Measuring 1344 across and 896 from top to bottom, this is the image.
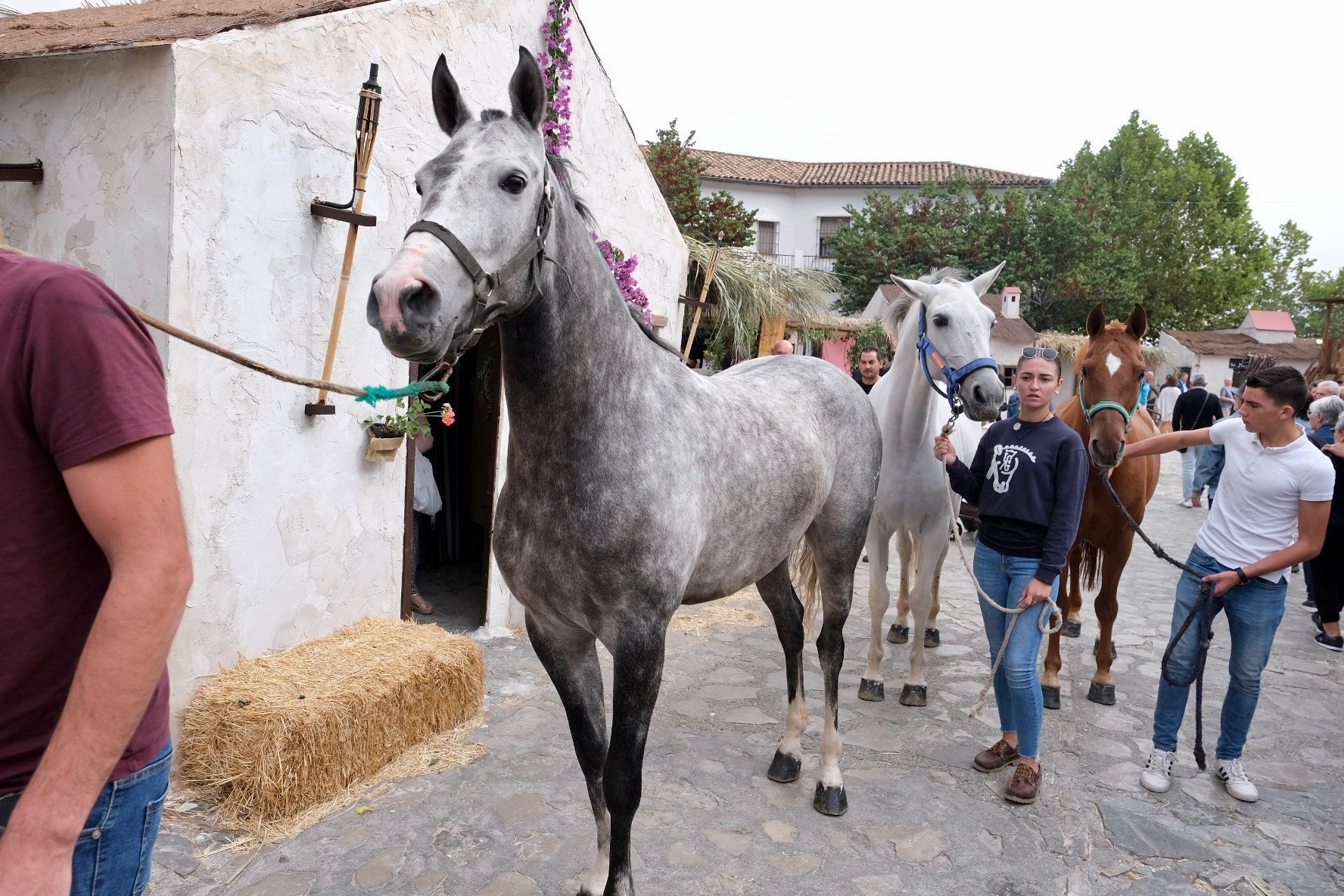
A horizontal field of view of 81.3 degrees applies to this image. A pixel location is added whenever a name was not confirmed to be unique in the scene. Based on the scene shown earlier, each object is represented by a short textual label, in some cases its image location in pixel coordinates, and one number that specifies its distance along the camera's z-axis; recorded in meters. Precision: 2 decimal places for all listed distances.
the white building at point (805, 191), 37.50
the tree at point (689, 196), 16.34
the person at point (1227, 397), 18.59
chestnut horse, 4.22
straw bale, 3.12
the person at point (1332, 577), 5.91
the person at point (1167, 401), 18.97
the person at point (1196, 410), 10.12
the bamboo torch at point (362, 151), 3.64
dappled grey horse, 1.79
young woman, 3.37
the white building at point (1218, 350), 39.44
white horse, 4.15
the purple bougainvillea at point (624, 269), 5.79
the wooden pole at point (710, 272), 6.91
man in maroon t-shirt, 0.93
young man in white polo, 3.32
